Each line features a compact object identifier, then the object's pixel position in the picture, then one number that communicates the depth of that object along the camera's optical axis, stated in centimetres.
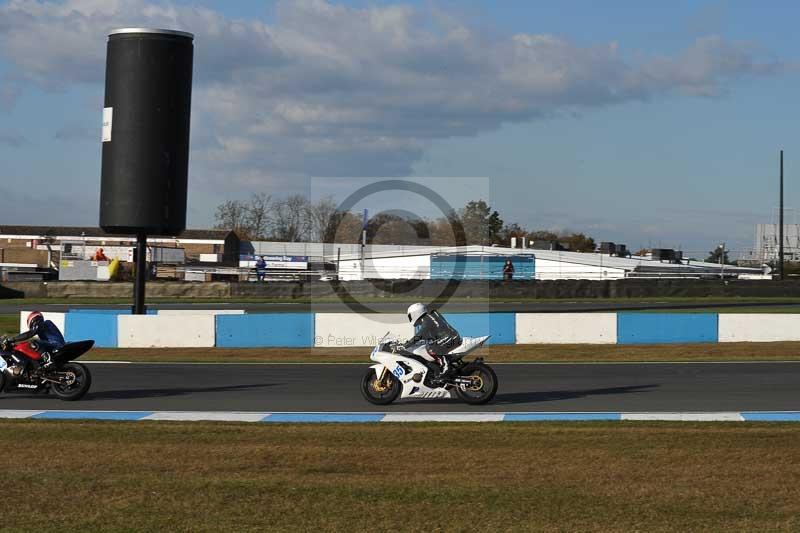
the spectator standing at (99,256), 6950
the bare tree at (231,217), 11619
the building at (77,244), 8469
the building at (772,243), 8006
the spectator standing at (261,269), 5581
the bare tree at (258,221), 10988
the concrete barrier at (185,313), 2617
